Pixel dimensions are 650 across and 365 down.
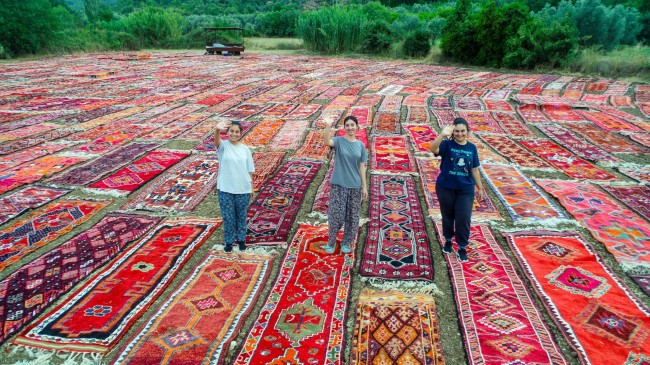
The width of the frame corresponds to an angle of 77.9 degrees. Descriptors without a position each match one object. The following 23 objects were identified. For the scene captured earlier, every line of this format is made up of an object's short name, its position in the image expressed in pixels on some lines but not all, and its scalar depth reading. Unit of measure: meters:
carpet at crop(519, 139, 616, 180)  5.97
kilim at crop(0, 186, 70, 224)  4.68
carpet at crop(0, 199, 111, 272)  3.96
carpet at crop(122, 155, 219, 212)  5.01
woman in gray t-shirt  3.55
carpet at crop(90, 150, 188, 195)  5.52
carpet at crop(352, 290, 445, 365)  2.68
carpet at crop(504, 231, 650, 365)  2.79
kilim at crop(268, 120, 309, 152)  7.35
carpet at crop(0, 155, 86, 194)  5.52
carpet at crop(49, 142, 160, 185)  5.73
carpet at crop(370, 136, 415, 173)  6.26
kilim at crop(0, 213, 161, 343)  3.08
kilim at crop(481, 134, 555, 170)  6.44
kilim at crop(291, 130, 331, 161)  6.77
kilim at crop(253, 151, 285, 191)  5.75
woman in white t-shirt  3.62
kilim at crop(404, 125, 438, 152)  7.37
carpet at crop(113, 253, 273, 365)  2.68
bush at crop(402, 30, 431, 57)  21.61
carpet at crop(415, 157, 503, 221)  4.75
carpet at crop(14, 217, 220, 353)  2.80
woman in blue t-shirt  3.51
